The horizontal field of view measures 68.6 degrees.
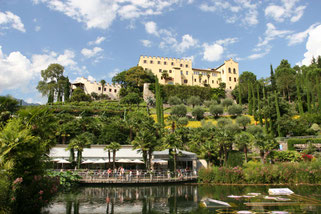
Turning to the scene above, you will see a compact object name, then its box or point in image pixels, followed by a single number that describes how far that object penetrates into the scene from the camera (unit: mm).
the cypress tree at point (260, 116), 50456
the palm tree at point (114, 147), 27659
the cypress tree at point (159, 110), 48812
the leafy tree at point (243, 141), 32250
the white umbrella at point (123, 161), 29002
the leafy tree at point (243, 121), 51500
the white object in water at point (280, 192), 19395
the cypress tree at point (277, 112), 44688
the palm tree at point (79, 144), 27611
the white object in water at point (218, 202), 15993
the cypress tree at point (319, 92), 51700
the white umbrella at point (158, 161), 29702
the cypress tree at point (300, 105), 51125
